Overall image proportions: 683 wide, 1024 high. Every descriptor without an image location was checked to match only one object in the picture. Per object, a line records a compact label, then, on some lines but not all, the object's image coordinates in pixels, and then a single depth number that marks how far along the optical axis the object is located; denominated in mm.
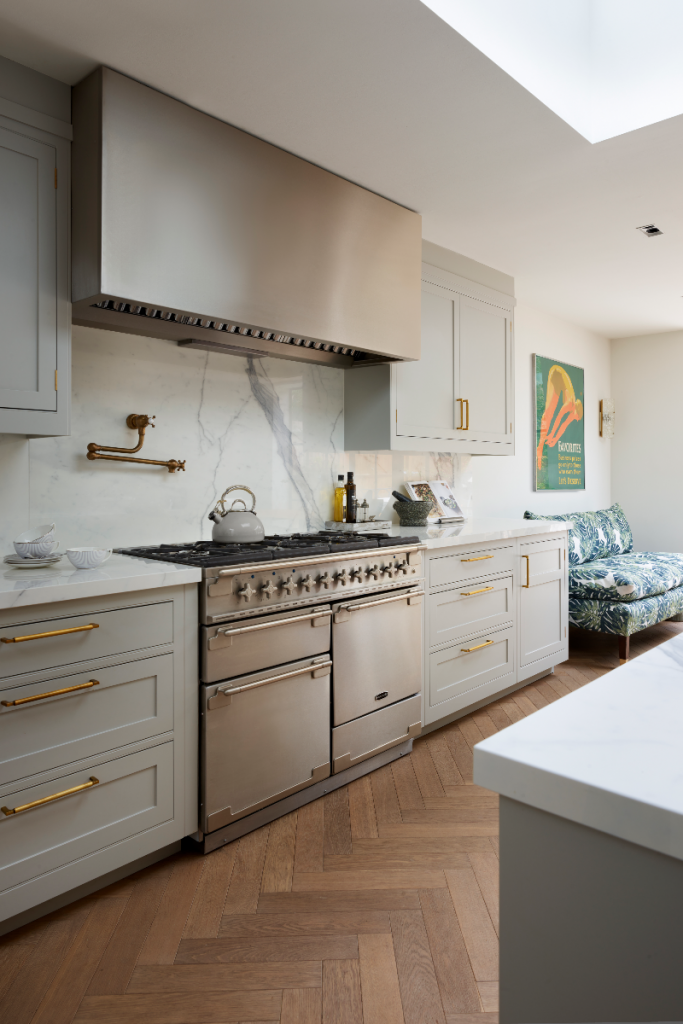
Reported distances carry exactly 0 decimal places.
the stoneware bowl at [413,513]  3604
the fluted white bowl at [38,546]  1994
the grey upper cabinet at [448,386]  3273
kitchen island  544
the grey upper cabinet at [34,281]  1937
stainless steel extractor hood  2010
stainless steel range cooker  2117
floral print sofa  4242
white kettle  2533
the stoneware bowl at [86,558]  1954
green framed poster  5164
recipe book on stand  3863
